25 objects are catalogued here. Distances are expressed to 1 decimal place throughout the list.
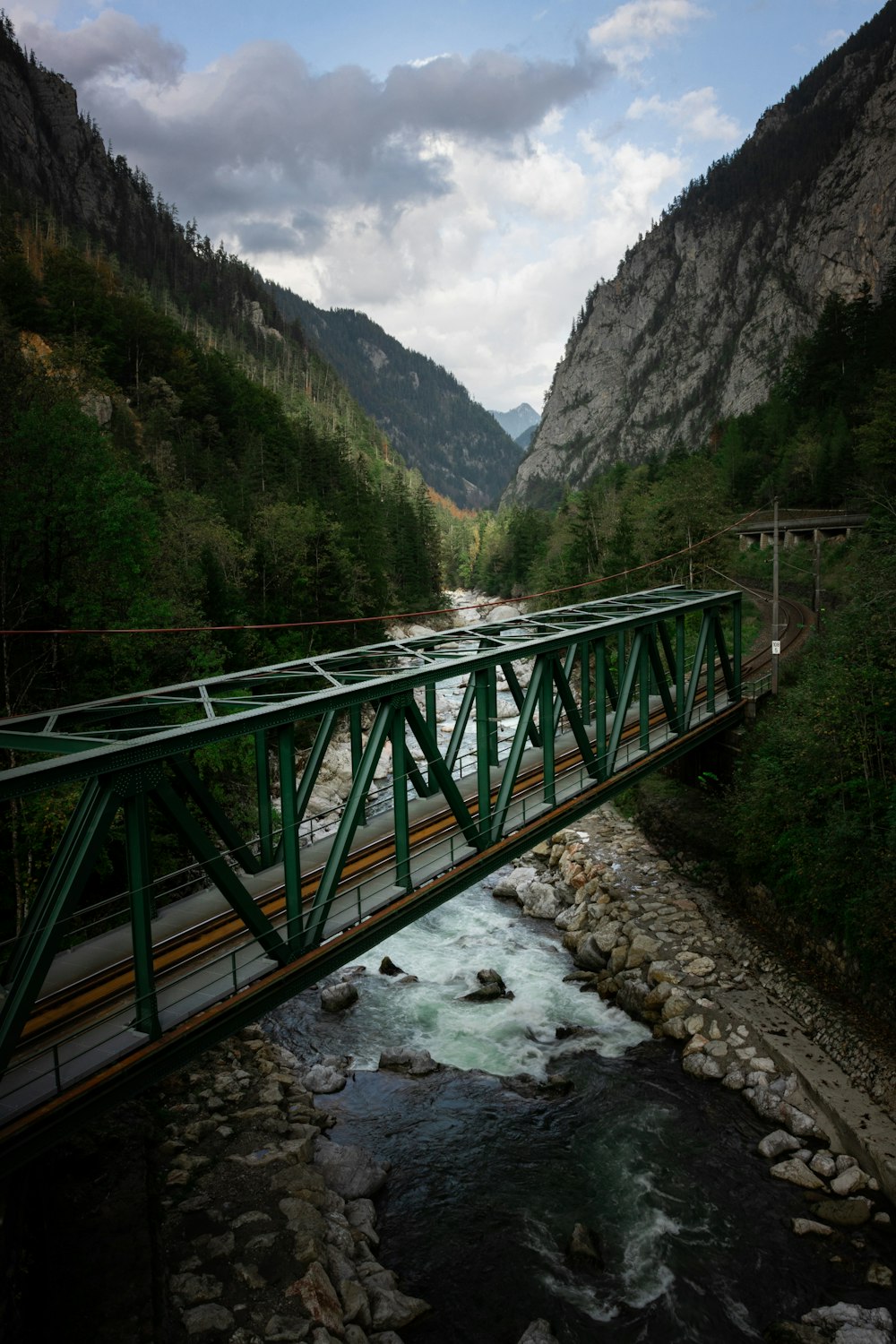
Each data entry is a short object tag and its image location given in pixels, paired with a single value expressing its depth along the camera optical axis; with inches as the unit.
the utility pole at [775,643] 919.7
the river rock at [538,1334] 375.2
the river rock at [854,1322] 372.2
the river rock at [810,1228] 436.5
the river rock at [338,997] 690.2
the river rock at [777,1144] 497.0
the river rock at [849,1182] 459.2
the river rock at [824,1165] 475.2
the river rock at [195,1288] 367.6
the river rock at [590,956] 740.0
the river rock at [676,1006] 642.2
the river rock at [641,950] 721.6
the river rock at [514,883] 926.4
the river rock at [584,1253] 427.8
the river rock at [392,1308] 382.3
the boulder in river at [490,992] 699.4
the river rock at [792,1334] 374.6
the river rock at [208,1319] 350.6
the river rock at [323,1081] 576.4
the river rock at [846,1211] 440.5
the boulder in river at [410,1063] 601.6
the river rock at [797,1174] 470.9
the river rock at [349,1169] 475.5
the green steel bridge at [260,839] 286.2
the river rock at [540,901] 869.6
